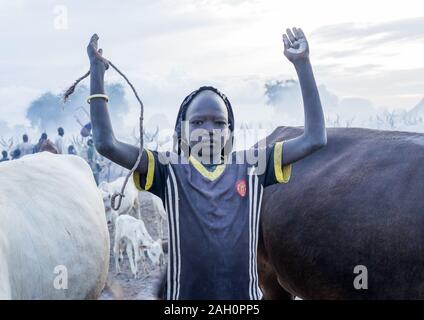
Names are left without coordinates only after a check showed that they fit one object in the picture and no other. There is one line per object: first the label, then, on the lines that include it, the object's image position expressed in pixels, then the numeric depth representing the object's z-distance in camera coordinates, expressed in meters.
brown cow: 4.14
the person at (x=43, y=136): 14.87
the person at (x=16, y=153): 14.59
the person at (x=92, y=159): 14.73
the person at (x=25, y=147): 14.92
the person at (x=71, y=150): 16.52
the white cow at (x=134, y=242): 10.19
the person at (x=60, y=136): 15.52
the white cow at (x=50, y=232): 3.73
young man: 2.67
